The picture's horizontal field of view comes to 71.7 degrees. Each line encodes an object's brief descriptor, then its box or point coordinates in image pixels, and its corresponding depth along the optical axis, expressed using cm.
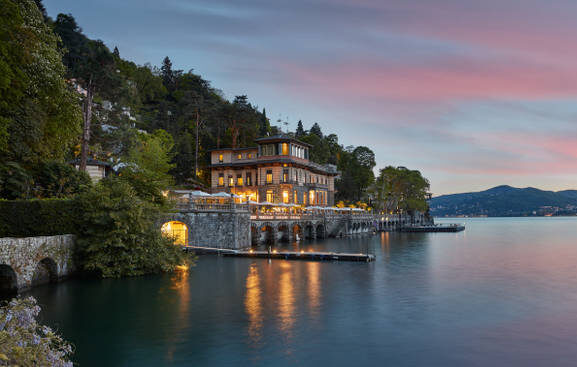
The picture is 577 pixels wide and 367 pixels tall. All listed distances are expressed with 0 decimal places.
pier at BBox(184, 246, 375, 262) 3962
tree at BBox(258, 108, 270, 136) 10740
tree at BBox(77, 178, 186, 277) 2884
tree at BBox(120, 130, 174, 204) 3947
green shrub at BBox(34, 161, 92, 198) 3247
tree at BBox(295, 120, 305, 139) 13262
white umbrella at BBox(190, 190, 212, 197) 4881
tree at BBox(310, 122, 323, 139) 13139
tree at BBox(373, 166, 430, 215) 10762
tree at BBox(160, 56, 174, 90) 11242
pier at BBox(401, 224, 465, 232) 10599
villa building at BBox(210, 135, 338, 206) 7250
